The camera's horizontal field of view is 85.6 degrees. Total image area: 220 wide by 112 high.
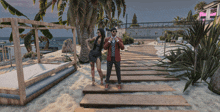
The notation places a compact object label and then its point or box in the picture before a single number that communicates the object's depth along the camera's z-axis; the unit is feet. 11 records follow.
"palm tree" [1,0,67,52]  31.93
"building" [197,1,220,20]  81.55
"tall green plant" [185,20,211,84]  12.52
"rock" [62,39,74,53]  53.11
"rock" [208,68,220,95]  11.59
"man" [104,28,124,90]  11.71
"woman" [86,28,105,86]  12.57
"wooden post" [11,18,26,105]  10.20
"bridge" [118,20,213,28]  116.92
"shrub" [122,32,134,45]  61.39
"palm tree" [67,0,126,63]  25.62
